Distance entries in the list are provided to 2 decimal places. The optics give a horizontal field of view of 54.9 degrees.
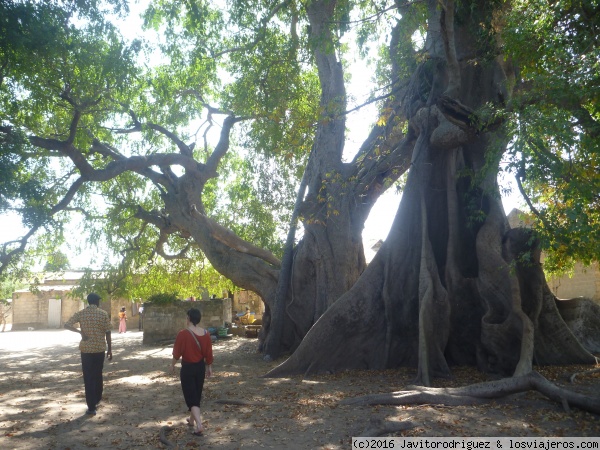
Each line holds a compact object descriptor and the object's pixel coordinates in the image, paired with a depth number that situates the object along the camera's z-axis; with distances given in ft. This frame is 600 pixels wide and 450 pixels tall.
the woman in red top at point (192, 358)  22.51
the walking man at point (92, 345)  26.02
